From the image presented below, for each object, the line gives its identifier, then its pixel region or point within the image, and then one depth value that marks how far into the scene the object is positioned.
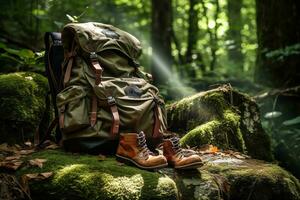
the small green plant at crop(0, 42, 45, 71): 4.70
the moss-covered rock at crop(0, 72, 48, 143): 4.08
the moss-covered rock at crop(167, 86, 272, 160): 4.51
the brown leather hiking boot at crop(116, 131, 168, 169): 3.08
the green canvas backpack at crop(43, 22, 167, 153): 3.42
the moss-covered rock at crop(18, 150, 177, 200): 2.75
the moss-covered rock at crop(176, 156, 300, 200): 3.16
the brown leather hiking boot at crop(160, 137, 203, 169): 3.18
